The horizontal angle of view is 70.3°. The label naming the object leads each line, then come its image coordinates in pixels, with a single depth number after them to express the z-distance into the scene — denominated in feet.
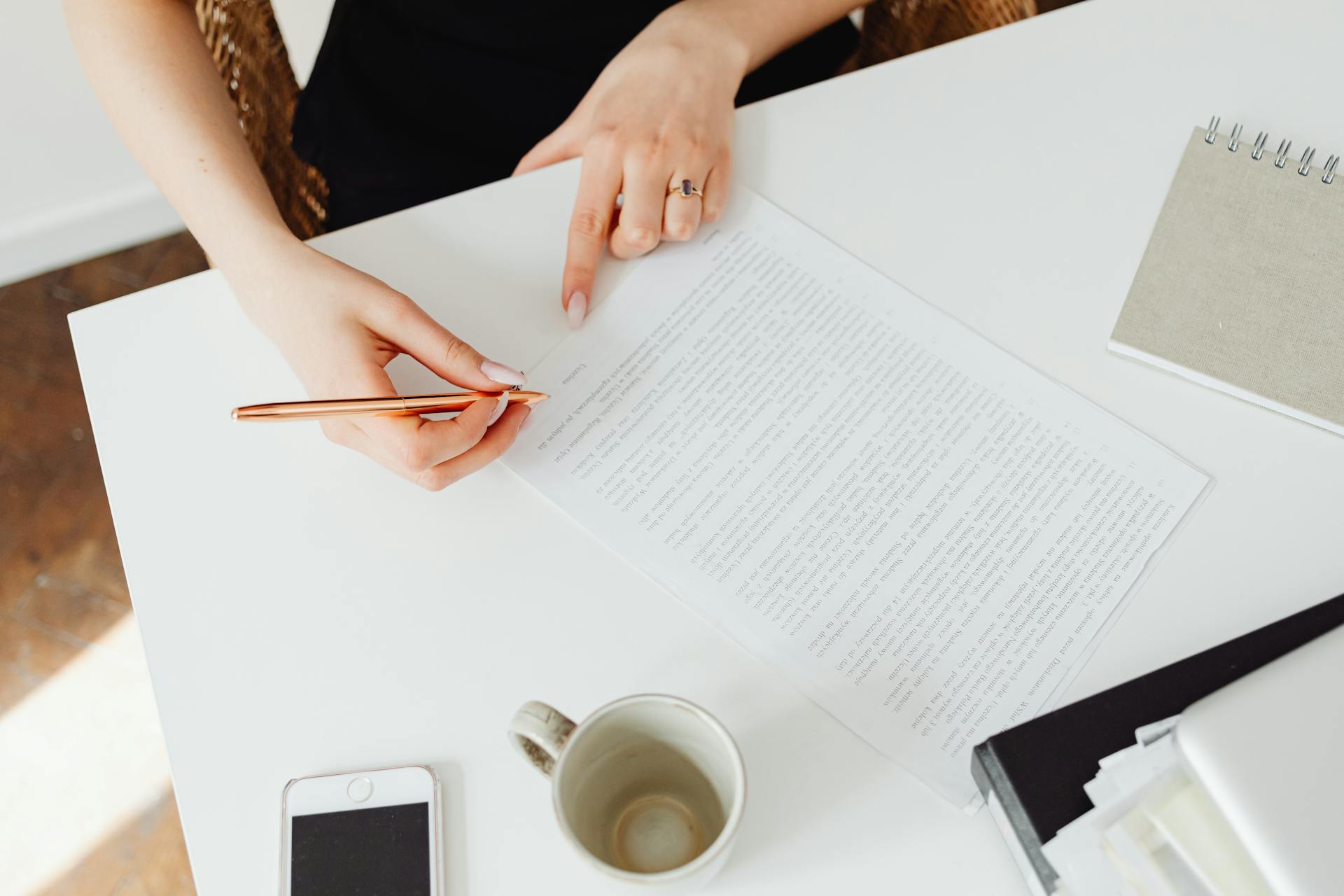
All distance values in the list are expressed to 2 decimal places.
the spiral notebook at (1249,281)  2.09
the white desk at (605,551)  1.73
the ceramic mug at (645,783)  1.44
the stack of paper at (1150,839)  1.34
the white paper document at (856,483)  1.81
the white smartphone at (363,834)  1.65
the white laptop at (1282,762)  1.25
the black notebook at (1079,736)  1.57
